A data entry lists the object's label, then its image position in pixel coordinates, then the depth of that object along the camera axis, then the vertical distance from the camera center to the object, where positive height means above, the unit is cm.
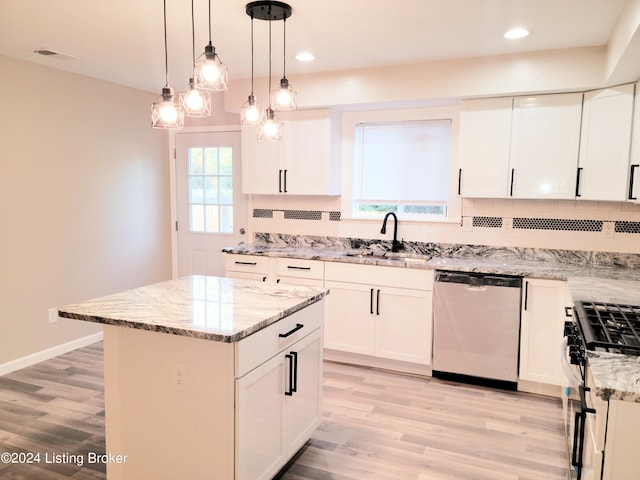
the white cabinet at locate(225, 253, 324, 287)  415 -61
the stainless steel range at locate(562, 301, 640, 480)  174 -59
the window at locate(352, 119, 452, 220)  430 +32
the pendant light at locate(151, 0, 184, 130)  220 +40
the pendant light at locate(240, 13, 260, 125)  261 +48
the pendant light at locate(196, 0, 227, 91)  215 +58
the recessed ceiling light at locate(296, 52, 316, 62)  366 +112
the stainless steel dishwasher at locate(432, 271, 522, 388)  351 -92
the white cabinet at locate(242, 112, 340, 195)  436 +40
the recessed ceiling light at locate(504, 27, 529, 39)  303 +111
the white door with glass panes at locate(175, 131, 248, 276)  514 -1
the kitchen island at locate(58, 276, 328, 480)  200 -81
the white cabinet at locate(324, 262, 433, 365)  381 -90
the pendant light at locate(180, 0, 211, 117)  223 +46
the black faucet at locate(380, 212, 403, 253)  431 -31
